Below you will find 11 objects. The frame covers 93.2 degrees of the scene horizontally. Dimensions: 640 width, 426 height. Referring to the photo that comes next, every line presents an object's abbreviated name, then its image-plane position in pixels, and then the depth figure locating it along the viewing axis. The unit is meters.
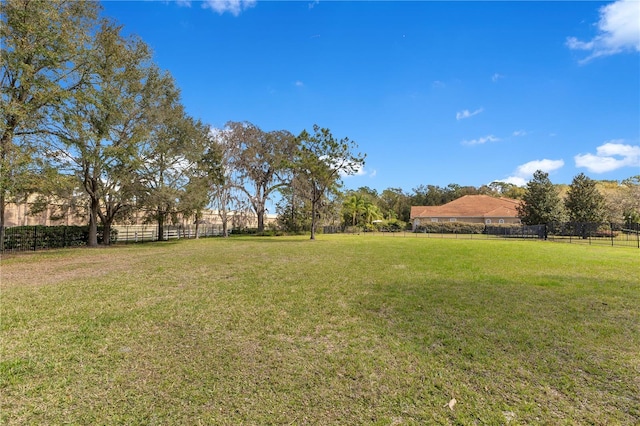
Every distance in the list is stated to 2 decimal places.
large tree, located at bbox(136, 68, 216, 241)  17.39
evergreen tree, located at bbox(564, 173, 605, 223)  30.28
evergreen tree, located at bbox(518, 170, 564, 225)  30.53
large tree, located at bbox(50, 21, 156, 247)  12.88
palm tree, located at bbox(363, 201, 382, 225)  43.06
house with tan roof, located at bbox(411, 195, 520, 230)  40.88
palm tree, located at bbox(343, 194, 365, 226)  41.78
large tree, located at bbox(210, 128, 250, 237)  26.44
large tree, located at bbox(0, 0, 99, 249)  10.20
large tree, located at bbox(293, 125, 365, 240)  21.56
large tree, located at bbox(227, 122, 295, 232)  28.91
